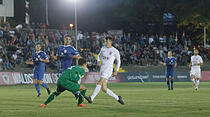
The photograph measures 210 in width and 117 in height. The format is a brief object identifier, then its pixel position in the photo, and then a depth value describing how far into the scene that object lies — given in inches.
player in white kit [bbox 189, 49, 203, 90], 1218.6
